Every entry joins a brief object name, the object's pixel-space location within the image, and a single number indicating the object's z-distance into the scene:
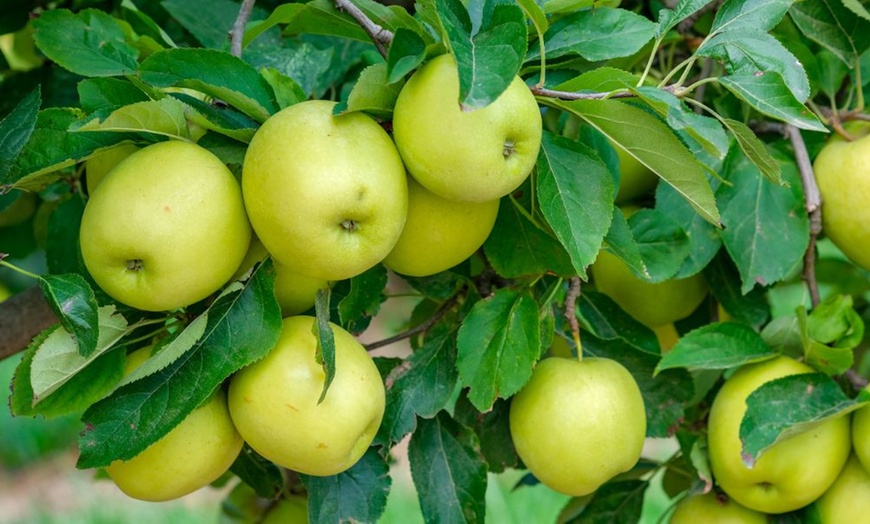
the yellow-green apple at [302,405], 1.23
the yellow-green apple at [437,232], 1.23
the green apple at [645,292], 1.45
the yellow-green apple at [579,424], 1.31
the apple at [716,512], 1.39
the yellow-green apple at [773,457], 1.34
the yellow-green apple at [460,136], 1.18
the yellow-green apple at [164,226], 1.19
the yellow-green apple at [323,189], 1.18
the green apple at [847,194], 1.39
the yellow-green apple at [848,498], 1.35
